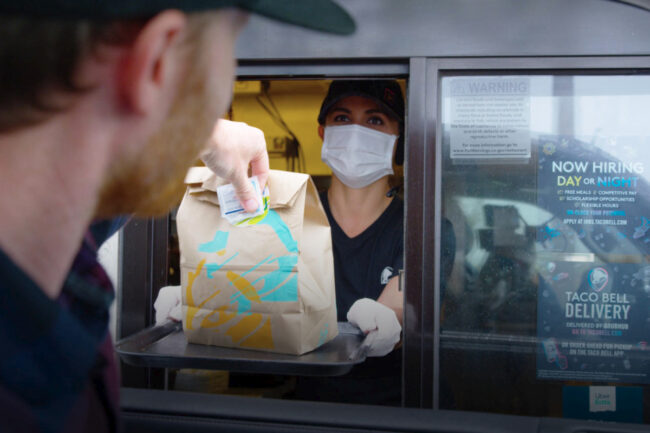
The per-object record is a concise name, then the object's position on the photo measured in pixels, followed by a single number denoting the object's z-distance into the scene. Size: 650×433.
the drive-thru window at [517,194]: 1.74
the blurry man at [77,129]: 0.57
